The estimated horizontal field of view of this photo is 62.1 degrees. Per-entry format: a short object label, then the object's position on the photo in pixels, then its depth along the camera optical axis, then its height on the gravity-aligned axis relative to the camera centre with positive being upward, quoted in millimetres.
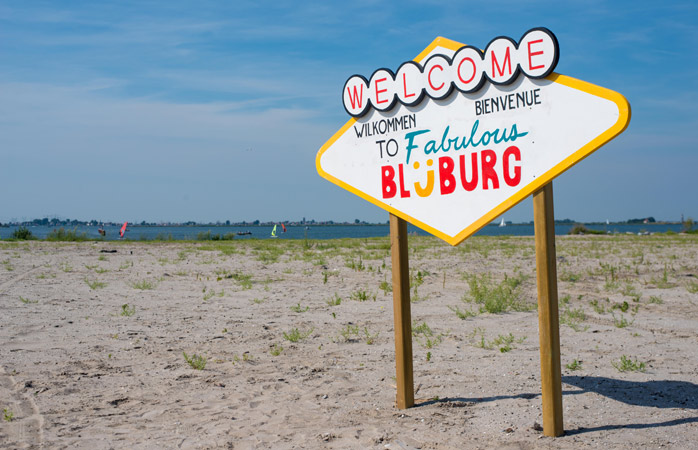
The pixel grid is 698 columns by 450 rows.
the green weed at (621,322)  8156 -1508
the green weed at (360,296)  10891 -1335
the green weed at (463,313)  9070 -1451
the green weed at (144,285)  12062 -1102
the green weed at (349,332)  7949 -1495
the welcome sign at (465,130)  3832 +691
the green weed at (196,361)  6469 -1486
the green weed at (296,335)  7773 -1467
